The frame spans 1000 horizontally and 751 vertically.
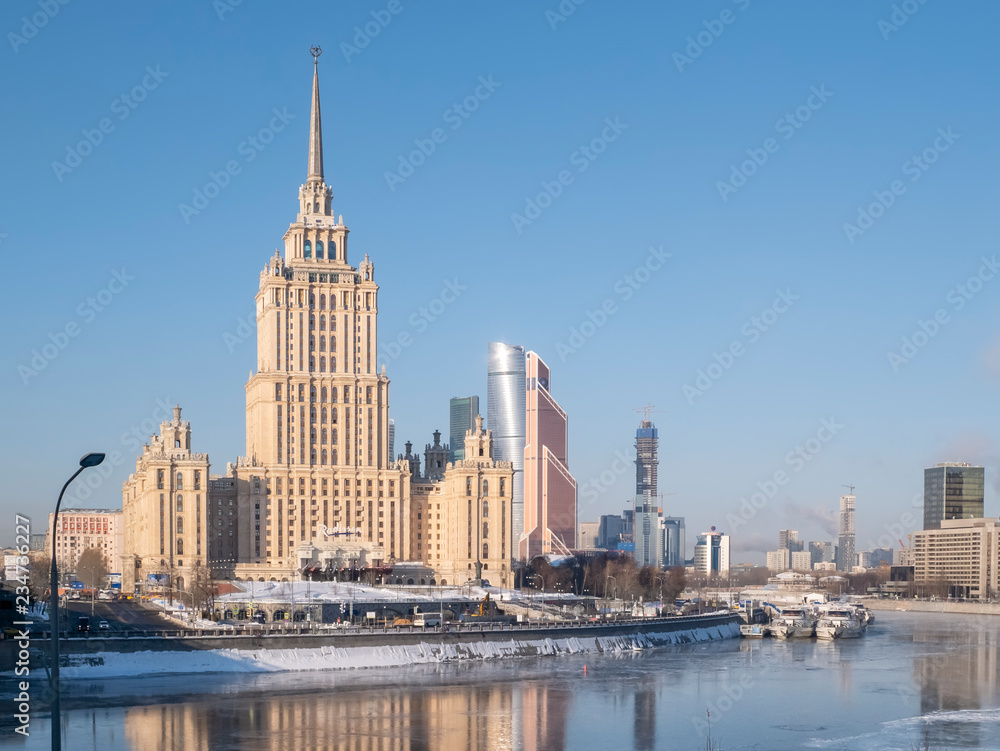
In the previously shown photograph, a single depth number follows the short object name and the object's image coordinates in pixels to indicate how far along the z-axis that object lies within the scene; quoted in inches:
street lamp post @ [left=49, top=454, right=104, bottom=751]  1539.1
